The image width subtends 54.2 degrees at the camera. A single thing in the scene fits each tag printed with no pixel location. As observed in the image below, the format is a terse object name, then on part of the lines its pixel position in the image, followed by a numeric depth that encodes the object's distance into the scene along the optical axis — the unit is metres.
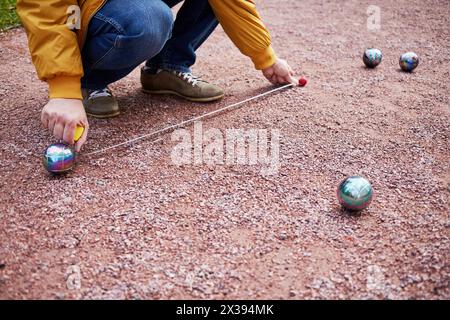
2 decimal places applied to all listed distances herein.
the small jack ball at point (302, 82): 3.25
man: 2.06
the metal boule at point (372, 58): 3.59
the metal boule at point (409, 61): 3.50
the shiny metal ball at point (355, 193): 1.95
